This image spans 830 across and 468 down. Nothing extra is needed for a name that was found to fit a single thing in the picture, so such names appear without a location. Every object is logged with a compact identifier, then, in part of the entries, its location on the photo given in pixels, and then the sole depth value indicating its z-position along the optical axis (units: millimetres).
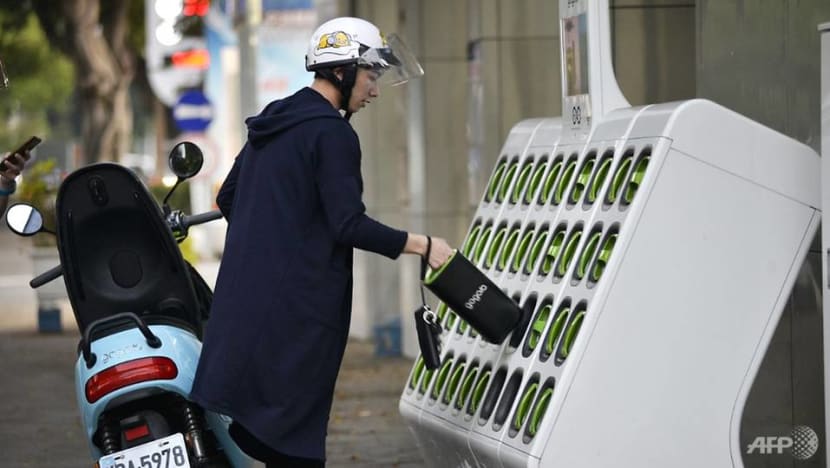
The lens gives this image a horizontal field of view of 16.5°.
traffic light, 51673
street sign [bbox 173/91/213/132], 44015
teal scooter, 8975
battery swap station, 8981
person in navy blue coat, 8605
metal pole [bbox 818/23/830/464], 9041
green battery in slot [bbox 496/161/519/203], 11131
